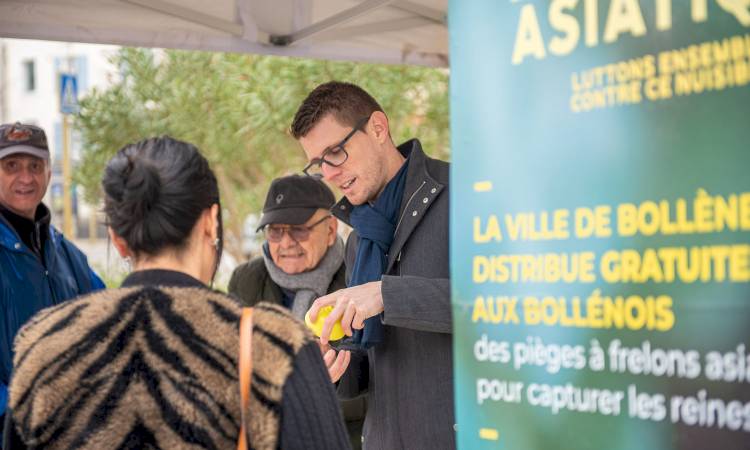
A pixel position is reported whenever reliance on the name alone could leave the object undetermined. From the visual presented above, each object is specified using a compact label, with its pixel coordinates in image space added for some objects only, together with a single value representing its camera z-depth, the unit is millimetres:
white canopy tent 3949
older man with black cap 4312
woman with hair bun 1759
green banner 1312
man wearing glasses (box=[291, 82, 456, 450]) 2537
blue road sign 8062
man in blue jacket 3836
